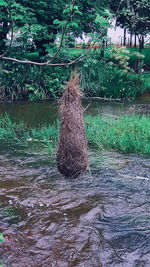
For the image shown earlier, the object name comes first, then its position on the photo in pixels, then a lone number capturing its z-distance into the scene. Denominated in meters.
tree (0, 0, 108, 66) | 17.77
